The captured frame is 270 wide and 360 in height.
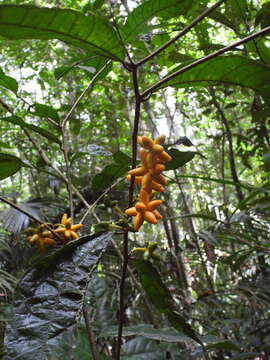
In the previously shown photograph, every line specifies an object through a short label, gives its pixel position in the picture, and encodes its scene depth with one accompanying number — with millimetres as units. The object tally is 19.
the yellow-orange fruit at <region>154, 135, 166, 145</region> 560
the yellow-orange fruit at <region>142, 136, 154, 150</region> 538
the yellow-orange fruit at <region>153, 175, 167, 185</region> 544
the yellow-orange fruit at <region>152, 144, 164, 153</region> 532
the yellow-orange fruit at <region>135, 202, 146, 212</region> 544
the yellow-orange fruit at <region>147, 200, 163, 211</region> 561
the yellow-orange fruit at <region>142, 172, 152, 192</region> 537
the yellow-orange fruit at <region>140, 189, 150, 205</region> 558
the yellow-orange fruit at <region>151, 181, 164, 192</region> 555
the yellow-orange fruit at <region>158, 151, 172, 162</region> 540
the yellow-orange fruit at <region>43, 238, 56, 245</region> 723
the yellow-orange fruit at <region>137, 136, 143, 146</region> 540
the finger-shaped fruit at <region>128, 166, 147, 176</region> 531
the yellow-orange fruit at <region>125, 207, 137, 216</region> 548
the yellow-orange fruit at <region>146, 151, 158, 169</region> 538
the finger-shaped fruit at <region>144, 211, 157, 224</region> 533
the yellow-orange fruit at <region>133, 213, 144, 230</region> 547
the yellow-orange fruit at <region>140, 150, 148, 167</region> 544
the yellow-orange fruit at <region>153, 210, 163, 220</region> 574
